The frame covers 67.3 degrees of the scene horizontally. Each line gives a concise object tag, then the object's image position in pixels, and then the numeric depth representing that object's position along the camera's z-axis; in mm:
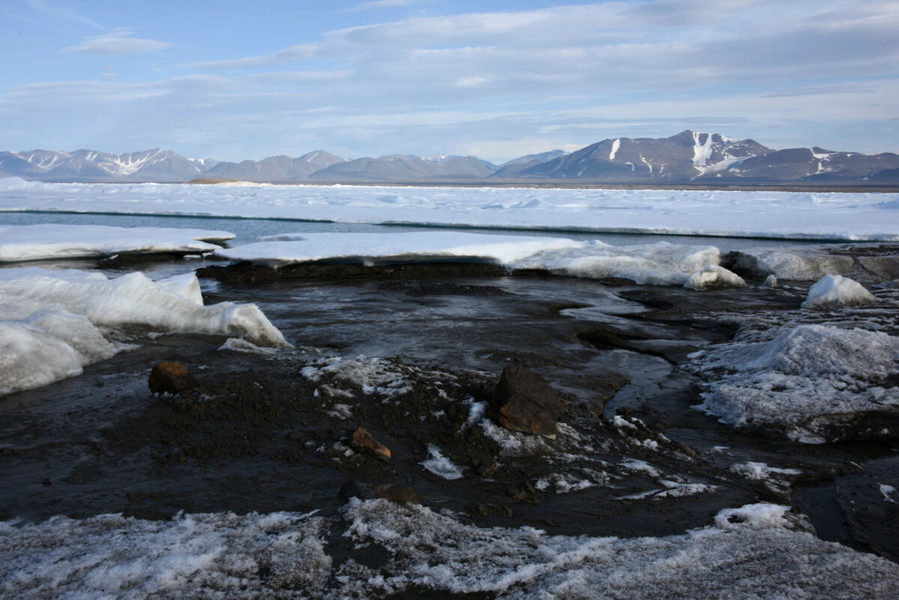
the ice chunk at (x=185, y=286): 7191
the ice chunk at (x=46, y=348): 4973
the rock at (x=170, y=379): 4676
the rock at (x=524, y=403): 4148
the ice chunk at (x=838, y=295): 8953
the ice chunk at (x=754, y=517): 3240
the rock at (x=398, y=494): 3326
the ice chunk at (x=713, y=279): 10656
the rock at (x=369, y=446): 3838
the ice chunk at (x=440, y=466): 3730
